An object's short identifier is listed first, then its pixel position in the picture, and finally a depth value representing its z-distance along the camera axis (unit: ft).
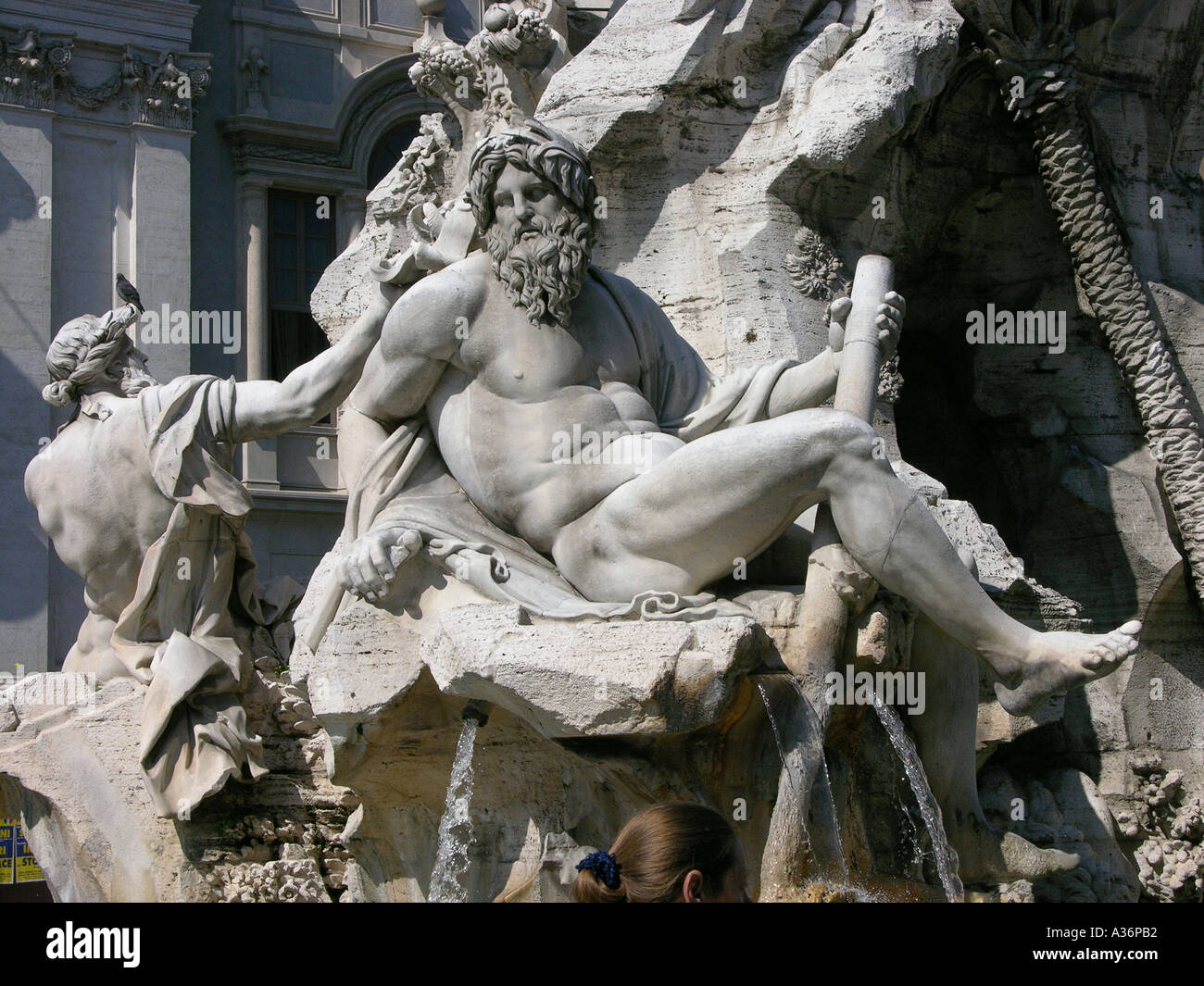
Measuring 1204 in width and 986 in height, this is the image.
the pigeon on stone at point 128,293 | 31.17
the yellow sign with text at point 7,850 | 31.89
